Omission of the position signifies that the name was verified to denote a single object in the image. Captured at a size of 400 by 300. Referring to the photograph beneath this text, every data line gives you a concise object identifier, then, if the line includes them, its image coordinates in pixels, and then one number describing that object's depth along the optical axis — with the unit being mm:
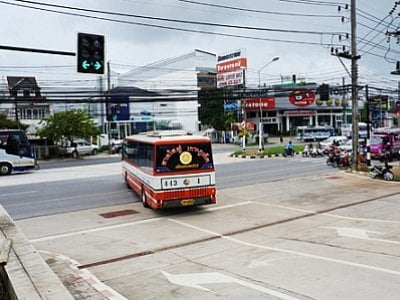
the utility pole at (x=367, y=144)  27656
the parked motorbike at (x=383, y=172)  22719
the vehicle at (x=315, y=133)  64000
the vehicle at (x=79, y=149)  48250
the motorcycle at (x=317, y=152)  38344
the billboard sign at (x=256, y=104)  52981
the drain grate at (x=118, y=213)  15352
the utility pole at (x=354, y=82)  25500
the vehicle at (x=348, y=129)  53281
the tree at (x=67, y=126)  44062
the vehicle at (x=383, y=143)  34438
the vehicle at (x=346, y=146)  34625
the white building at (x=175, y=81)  38250
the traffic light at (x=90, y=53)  12227
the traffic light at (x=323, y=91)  26623
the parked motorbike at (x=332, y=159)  29891
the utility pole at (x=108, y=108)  45031
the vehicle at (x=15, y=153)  30234
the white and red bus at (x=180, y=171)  14703
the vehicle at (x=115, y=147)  53081
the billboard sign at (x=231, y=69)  39906
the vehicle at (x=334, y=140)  40041
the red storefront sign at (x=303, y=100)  69288
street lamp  42969
